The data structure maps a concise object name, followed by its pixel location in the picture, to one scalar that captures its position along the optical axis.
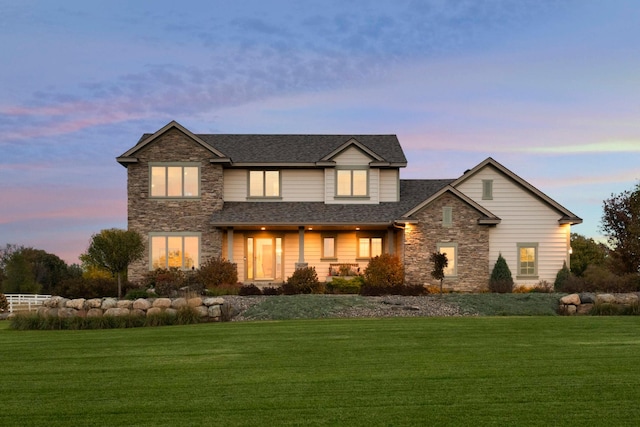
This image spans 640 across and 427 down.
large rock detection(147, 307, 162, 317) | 18.47
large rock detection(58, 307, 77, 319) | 18.75
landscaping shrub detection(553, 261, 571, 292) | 29.35
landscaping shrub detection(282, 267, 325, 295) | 26.76
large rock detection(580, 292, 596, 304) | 20.67
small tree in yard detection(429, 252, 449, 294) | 24.47
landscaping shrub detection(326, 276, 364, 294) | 28.05
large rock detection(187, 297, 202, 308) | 18.95
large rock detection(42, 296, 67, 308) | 19.36
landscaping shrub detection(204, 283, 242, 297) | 25.99
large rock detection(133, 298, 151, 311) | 18.84
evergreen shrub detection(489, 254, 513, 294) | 28.80
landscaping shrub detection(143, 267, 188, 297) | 26.41
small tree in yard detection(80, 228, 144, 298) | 25.75
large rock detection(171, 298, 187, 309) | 18.89
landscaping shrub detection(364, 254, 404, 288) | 28.02
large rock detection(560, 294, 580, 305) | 20.56
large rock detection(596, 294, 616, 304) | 20.44
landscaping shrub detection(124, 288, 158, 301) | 23.27
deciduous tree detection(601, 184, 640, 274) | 28.53
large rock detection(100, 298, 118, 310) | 18.95
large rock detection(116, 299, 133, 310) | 18.94
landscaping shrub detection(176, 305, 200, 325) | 18.38
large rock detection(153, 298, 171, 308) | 18.89
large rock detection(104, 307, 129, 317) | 18.65
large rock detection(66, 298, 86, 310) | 19.16
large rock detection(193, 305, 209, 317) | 18.84
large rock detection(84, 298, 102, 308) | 19.12
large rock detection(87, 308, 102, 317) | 18.80
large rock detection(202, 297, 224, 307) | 19.23
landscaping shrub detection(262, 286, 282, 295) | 25.95
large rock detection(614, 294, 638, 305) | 20.27
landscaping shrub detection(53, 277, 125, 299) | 26.27
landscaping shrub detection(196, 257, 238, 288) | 28.50
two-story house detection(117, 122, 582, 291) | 29.84
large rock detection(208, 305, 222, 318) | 18.91
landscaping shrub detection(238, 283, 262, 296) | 25.39
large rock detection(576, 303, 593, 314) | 20.55
